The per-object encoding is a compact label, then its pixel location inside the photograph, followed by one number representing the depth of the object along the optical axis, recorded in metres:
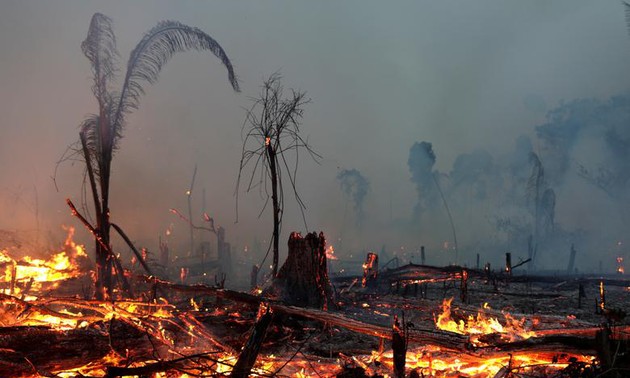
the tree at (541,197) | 67.12
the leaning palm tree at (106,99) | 10.70
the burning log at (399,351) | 4.35
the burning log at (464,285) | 14.32
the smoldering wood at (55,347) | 4.49
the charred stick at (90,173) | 10.70
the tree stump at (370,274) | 18.86
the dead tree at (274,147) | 11.51
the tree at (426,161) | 84.81
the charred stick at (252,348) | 3.96
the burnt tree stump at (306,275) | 10.63
